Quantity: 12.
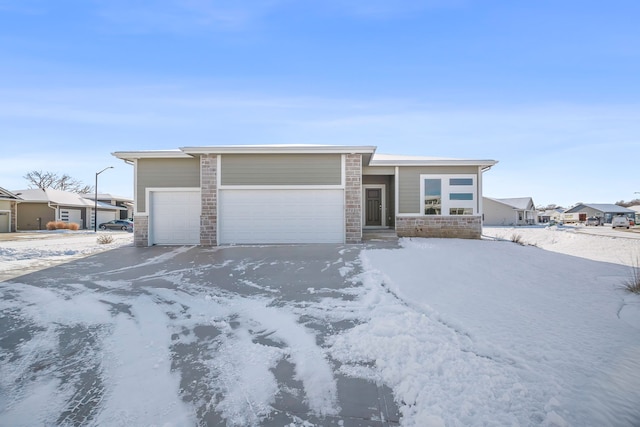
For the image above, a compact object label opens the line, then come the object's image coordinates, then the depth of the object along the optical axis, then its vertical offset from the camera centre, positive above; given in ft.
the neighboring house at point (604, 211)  190.80 +1.69
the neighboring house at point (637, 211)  192.85 +1.48
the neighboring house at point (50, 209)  94.63 +0.44
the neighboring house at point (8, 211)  82.07 -0.29
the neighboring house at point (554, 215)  217.48 -1.20
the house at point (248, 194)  38.32 +2.08
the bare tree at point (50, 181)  156.87 +14.04
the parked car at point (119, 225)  97.03 -4.30
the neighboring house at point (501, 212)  136.56 +0.41
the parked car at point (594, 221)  154.18 -3.54
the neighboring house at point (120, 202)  123.16 +3.48
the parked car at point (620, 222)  120.37 -3.04
